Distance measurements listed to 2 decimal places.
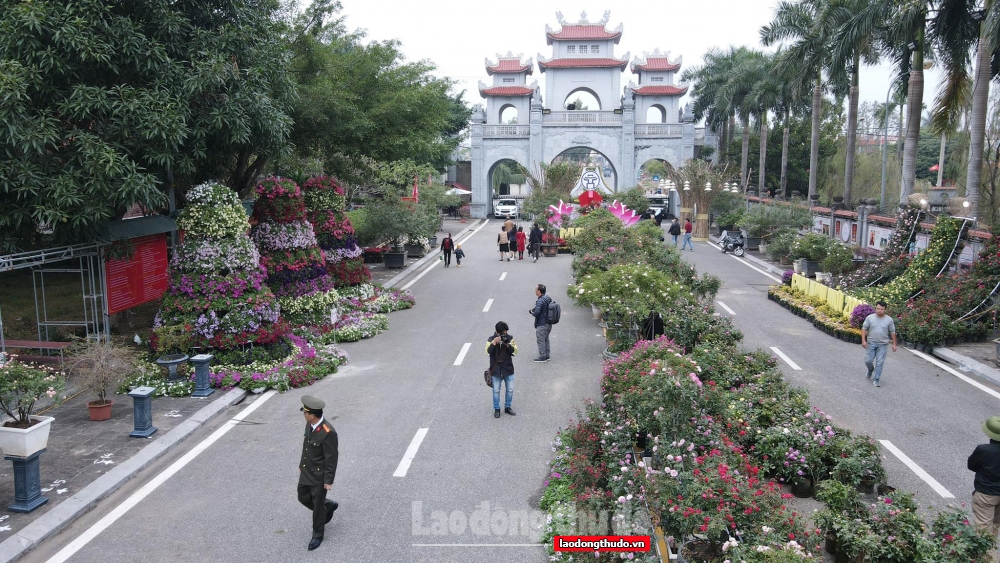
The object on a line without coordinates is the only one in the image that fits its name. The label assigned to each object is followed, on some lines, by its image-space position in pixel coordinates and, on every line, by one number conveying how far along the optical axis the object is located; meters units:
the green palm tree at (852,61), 29.11
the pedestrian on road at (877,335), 12.27
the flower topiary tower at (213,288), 12.39
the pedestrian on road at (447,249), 28.27
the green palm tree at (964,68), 18.95
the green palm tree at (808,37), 31.11
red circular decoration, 34.75
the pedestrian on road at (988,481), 6.84
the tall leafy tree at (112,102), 10.80
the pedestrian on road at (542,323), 13.40
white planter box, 7.40
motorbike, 32.19
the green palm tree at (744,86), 45.38
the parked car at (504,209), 56.34
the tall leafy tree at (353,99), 18.28
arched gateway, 56.06
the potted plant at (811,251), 24.81
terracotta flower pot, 10.36
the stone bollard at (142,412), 9.66
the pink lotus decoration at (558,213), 34.62
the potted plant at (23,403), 7.42
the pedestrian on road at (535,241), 30.33
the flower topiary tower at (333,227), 19.11
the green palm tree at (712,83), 52.72
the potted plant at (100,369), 10.11
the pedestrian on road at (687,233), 32.84
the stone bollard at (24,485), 7.53
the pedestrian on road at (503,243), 29.72
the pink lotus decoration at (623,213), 30.83
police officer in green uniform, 6.91
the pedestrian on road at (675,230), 33.31
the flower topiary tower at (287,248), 15.60
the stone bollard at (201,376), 11.55
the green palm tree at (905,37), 22.12
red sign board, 13.29
